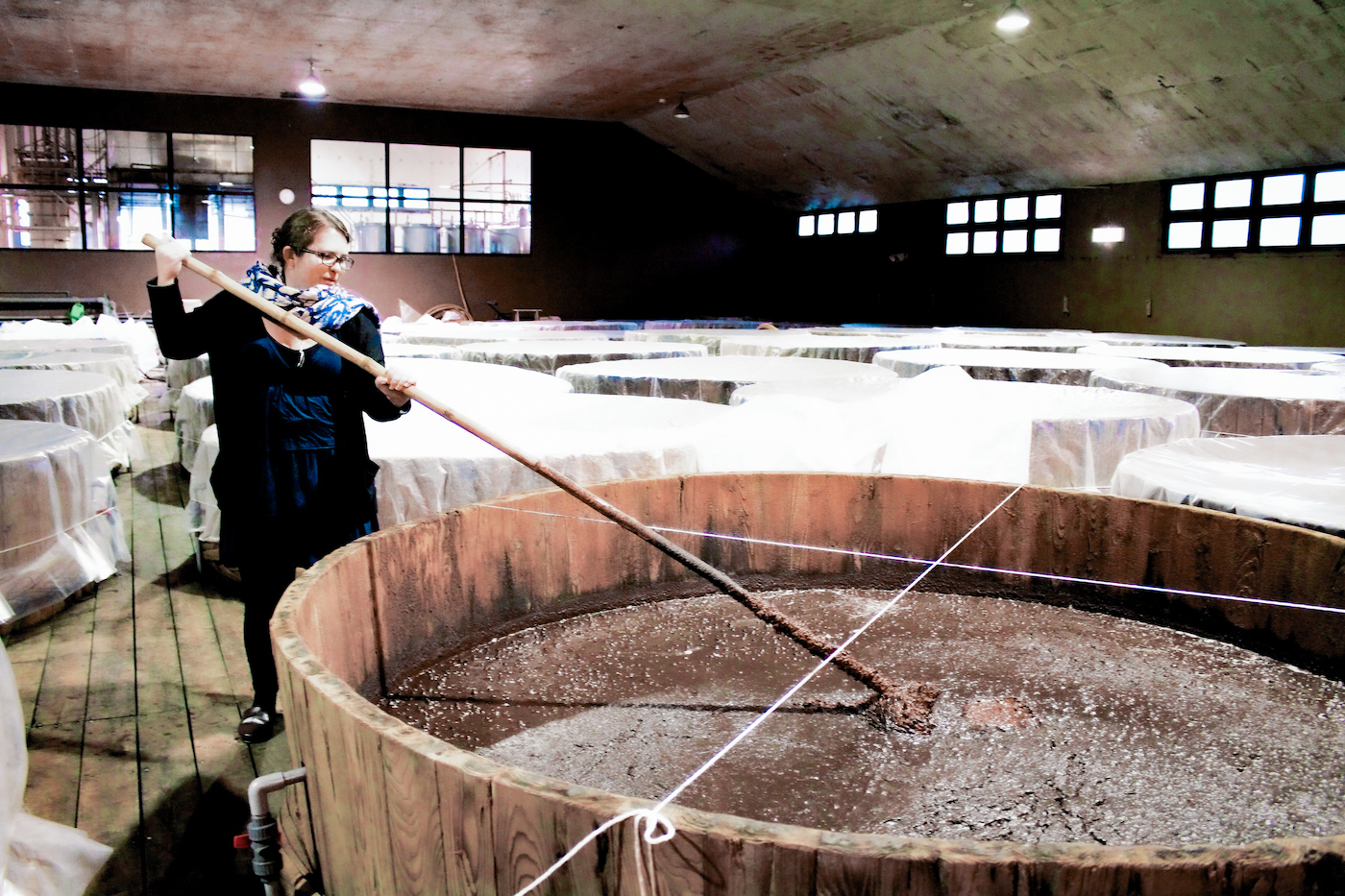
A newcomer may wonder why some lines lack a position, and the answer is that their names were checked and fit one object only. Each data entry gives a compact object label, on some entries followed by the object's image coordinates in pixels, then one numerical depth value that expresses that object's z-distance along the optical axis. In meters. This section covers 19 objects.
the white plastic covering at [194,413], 4.35
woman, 2.39
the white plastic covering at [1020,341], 7.70
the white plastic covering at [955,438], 3.50
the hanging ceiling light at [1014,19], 7.98
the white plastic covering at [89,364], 5.86
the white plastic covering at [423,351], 6.59
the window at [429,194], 14.89
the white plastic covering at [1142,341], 8.22
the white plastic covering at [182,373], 6.96
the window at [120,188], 13.30
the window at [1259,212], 9.55
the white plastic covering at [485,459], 2.88
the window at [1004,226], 12.62
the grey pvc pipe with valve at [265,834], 1.54
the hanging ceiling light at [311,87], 11.42
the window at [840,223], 15.56
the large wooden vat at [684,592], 0.94
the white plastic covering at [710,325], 11.88
